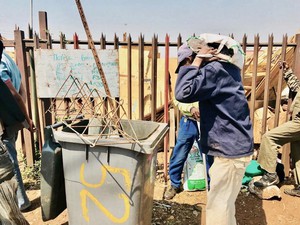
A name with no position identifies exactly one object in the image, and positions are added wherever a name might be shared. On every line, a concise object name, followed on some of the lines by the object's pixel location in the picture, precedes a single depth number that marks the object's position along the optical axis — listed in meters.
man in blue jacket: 2.14
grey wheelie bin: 2.01
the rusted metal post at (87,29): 2.08
